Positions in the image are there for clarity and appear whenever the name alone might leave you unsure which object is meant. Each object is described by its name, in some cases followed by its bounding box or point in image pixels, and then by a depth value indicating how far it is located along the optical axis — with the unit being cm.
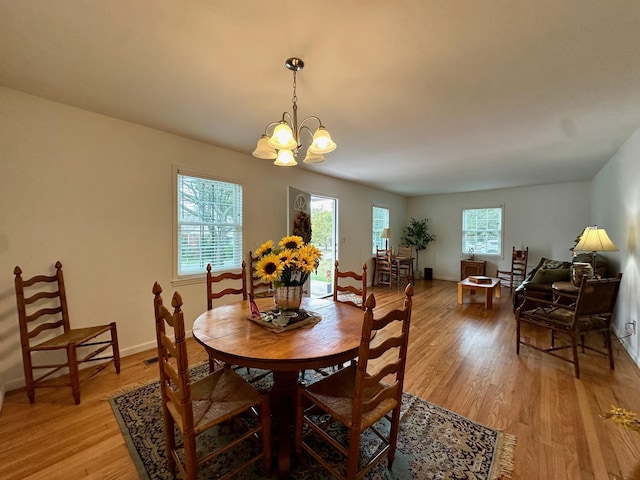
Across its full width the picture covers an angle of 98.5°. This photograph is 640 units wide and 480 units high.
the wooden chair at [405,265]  658
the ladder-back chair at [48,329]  206
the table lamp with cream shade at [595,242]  309
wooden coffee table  470
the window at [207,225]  323
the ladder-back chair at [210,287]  240
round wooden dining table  132
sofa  379
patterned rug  148
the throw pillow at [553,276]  392
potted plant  776
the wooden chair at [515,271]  608
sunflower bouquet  170
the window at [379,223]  688
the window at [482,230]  684
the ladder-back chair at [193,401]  118
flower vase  180
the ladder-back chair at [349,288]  233
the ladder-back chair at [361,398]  121
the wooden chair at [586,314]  248
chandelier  176
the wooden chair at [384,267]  638
